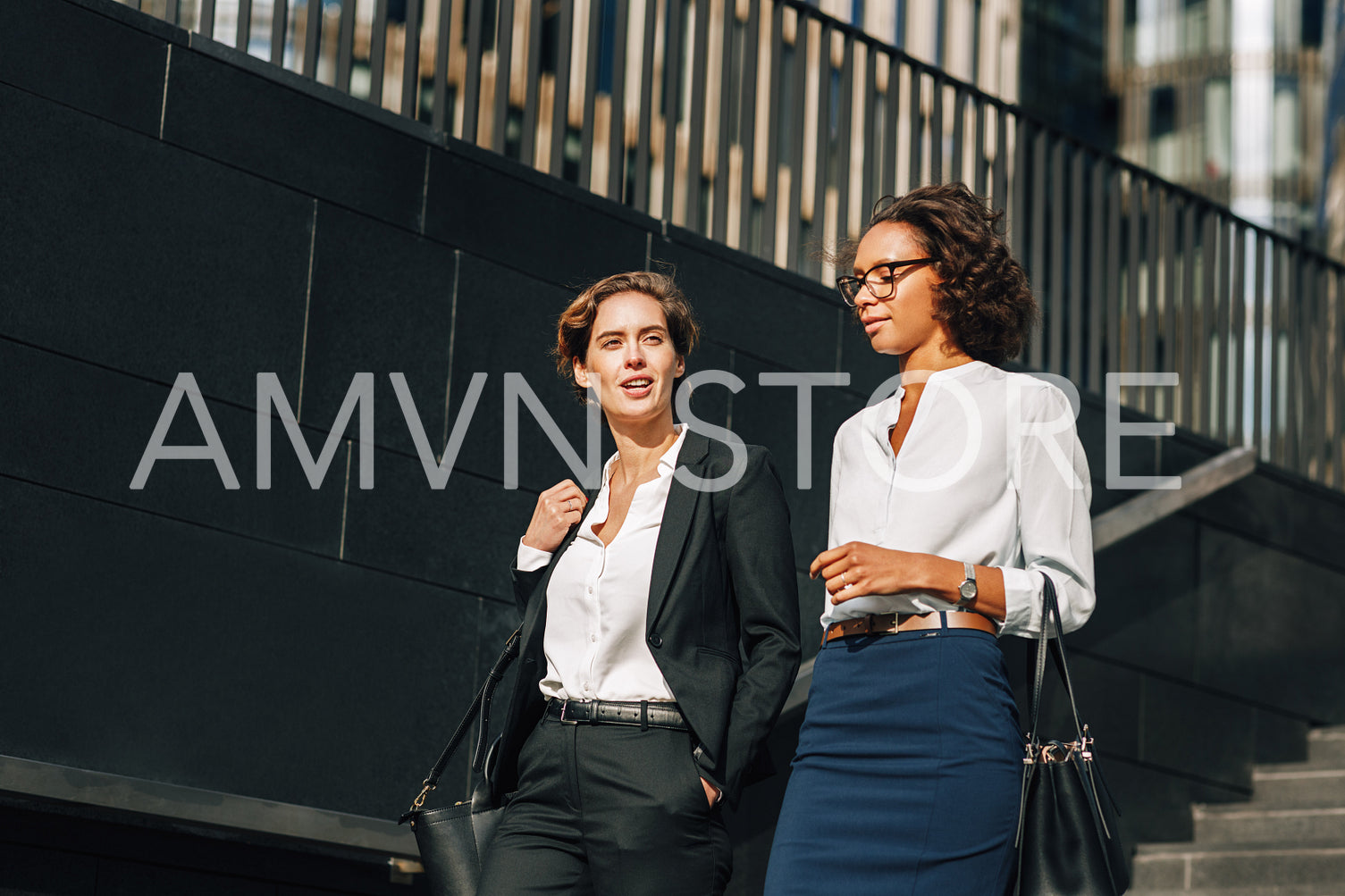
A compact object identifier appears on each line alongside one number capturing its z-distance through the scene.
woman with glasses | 3.33
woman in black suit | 3.74
